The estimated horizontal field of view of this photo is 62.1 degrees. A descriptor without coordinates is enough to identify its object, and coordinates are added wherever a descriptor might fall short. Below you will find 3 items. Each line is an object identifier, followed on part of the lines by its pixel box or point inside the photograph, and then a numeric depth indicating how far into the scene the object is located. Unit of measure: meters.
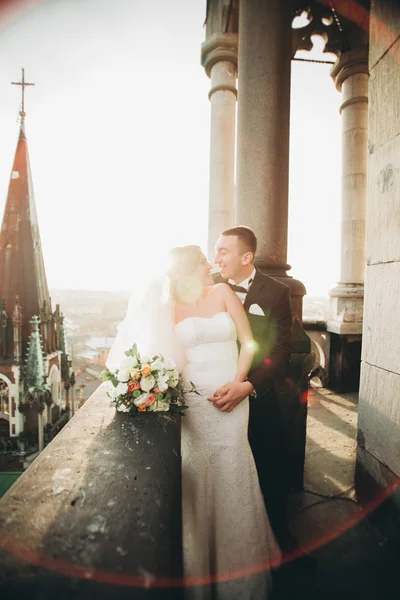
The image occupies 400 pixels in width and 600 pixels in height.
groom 2.84
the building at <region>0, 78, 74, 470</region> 36.88
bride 2.41
